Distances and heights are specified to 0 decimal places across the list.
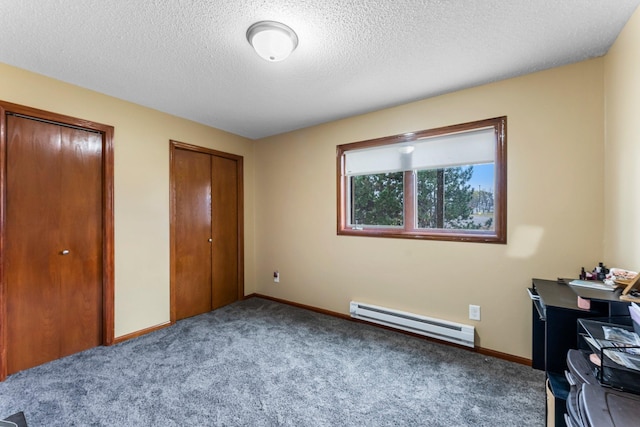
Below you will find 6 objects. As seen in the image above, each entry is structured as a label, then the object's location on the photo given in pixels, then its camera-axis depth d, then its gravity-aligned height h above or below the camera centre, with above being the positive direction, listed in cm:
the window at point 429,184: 241 +28
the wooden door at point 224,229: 365 -23
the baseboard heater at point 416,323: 243 -108
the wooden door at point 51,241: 213 -24
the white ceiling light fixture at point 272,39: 163 +106
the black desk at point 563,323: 135 -59
